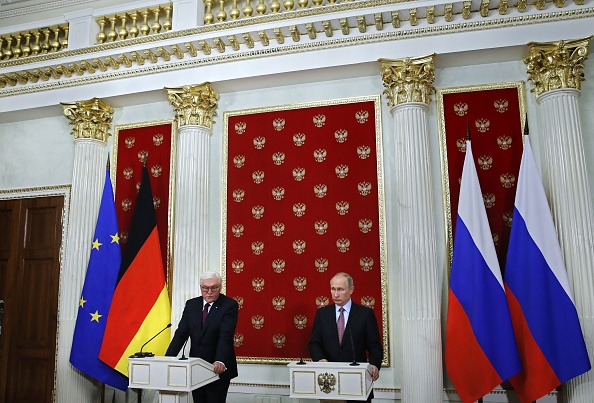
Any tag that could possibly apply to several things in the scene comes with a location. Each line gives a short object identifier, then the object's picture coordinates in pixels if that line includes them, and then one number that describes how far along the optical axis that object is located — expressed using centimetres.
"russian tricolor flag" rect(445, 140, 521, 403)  460
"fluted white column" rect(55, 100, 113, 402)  581
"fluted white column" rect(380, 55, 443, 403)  490
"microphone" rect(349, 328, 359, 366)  351
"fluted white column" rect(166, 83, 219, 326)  570
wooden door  630
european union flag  563
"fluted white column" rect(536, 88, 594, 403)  465
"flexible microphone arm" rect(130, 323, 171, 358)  394
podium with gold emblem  342
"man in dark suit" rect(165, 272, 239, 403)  429
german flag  554
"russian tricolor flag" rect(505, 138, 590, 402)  448
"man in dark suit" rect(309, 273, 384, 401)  414
